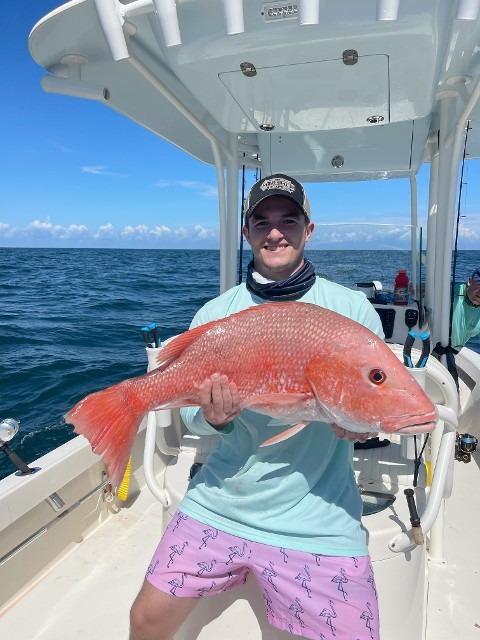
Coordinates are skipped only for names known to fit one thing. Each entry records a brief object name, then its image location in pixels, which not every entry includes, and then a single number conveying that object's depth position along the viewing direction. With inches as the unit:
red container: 199.3
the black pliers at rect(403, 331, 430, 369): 90.4
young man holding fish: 65.6
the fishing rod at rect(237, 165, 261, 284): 196.9
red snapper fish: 58.5
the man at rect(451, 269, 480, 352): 181.2
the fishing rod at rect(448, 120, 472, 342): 172.5
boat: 83.6
